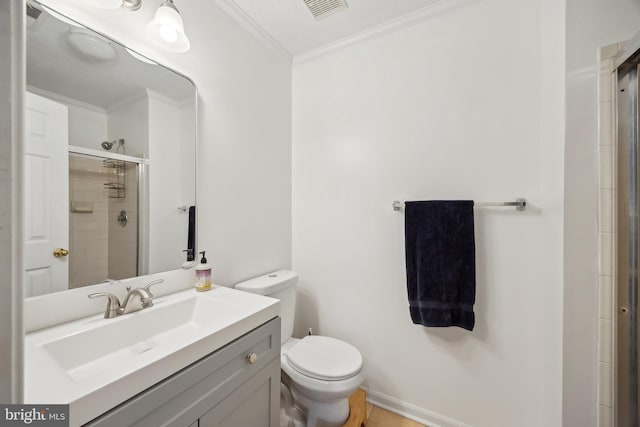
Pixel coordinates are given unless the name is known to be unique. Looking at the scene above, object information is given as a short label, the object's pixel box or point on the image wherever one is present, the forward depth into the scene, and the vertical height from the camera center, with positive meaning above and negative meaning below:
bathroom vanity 0.54 -0.42
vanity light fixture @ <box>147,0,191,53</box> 0.98 +0.75
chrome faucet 0.88 -0.33
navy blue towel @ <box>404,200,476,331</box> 1.28 -0.26
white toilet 1.17 -0.78
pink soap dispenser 1.15 -0.30
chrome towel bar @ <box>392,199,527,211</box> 1.18 +0.05
